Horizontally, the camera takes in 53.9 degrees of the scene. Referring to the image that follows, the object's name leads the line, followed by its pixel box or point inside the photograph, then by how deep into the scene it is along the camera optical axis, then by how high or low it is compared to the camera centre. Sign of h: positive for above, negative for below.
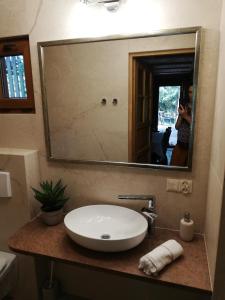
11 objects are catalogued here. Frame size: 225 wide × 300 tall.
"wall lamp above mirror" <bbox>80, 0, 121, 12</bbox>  1.16 +0.56
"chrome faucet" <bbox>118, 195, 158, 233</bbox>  1.23 -0.56
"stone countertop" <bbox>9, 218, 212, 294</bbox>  0.97 -0.71
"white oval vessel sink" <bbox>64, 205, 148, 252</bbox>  1.04 -0.63
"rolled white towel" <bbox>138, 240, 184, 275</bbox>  0.98 -0.67
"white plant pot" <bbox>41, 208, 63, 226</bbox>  1.36 -0.65
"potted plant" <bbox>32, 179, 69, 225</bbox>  1.37 -0.57
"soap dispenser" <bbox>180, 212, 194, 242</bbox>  1.20 -0.63
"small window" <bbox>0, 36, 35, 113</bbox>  1.46 +0.24
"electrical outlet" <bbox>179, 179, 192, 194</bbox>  1.25 -0.43
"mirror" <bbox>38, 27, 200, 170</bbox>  1.17 +0.07
